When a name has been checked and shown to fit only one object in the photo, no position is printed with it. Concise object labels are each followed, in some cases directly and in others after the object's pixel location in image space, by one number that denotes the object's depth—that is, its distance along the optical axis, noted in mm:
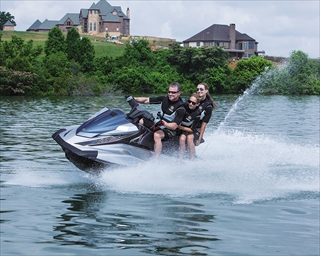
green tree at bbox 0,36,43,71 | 57844
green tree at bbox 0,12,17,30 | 146000
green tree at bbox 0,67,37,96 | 53625
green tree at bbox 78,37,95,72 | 74438
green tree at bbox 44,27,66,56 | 77188
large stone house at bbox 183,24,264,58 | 111750
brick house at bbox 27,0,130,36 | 137375
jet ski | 8648
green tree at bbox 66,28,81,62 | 76312
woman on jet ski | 9547
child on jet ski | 9281
